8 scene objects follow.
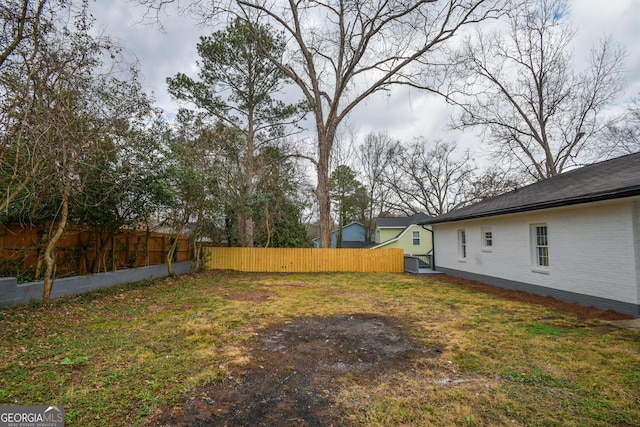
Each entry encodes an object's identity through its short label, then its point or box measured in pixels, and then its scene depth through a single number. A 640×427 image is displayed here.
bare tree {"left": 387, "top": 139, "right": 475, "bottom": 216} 25.06
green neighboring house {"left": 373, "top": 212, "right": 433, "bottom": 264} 20.94
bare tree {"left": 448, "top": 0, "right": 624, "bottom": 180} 13.67
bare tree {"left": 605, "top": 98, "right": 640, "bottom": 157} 12.79
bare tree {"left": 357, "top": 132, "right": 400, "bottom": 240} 24.94
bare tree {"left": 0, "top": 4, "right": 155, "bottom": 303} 3.93
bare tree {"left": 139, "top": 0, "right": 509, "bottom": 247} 11.17
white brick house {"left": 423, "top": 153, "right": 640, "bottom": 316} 5.31
